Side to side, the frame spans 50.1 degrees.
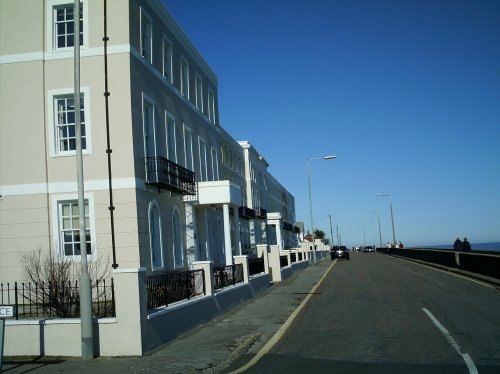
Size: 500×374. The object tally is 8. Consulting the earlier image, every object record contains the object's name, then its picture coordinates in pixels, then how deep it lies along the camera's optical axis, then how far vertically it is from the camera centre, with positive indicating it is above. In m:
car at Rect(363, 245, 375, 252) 115.54 -1.70
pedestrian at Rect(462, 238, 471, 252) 35.53 -0.75
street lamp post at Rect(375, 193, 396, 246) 67.19 +0.74
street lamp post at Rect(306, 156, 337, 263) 46.09 +5.62
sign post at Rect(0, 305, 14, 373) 7.70 -0.72
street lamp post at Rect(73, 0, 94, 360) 9.47 -0.55
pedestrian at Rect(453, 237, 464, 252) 35.81 -0.69
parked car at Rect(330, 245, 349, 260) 62.32 -1.16
